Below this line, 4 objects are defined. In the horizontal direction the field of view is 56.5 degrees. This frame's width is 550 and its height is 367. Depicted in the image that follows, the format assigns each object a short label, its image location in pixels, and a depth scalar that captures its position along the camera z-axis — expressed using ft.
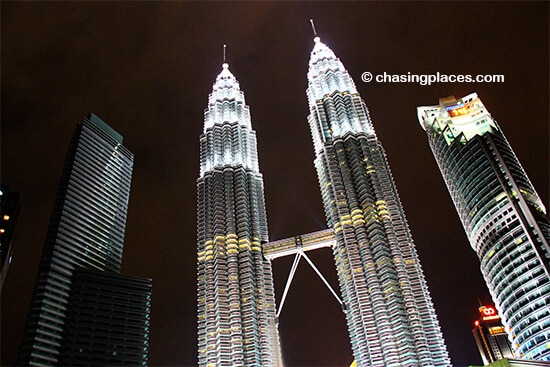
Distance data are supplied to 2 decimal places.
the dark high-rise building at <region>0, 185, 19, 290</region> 403.54
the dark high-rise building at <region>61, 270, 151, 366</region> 492.95
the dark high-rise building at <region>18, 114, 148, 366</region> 476.95
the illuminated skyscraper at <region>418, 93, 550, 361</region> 422.82
